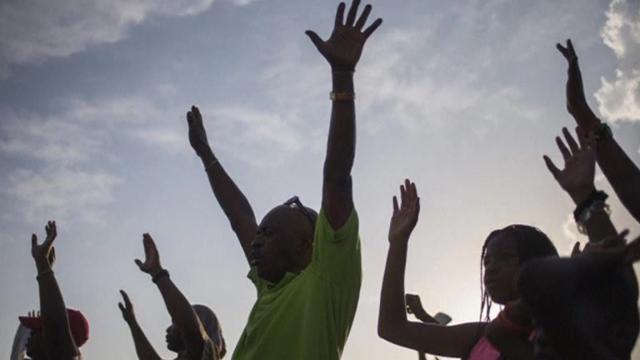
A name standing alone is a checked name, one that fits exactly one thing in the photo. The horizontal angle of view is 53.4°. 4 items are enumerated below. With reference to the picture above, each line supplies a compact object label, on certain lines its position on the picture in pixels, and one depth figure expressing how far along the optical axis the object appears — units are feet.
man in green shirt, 10.48
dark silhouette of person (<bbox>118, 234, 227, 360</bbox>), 17.23
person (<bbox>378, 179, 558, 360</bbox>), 8.57
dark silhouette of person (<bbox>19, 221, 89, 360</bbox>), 17.98
